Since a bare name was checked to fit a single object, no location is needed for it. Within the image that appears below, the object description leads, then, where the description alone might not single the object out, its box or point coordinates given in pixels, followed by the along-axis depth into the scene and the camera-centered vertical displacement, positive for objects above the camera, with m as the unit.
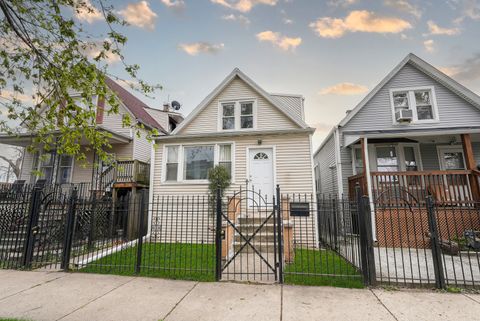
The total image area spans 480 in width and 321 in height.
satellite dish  18.31 +7.63
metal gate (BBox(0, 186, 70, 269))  5.77 -1.13
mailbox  7.63 -0.22
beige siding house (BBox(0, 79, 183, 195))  10.61 +2.01
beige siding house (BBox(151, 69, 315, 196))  9.26 +2.36
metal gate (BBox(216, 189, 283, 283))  4.74 -1.20
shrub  9.34 +0.87
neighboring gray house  9.73 +3.40
